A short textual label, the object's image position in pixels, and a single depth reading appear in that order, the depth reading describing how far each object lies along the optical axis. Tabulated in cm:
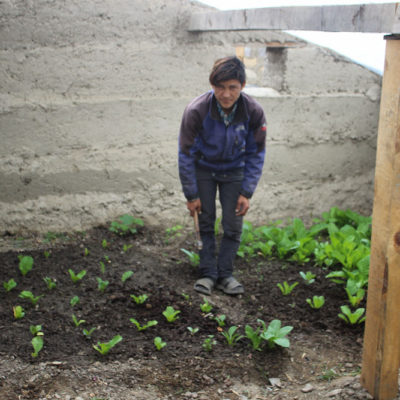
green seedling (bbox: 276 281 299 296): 362
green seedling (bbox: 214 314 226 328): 320
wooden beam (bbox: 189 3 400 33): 232
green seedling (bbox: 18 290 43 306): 331
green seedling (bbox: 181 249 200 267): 402
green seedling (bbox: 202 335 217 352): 297
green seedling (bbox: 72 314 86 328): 311
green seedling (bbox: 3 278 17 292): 346
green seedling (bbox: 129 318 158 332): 311
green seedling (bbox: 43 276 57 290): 353
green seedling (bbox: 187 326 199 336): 311
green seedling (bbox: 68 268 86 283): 362
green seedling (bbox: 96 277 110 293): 353
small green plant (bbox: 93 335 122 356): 286
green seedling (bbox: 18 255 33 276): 370
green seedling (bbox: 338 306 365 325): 322
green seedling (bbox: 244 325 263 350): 297
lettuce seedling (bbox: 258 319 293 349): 290
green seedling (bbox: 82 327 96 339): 301
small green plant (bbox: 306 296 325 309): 341
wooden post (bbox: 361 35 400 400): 212
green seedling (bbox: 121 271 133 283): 367
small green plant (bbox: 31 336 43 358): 281
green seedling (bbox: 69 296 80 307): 334
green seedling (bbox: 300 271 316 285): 377
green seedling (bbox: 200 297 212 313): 337
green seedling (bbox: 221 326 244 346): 303
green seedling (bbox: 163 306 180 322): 320
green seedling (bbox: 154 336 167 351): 293
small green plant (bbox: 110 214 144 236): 447
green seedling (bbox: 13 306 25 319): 317
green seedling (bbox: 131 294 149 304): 337
